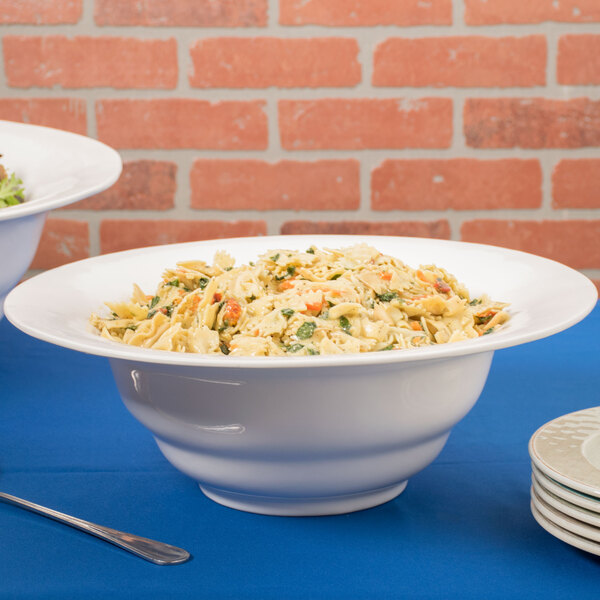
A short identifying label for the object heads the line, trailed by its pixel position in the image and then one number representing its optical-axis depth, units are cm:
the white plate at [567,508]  111
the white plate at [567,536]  112
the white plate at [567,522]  112
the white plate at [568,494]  110
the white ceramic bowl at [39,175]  174
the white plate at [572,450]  113
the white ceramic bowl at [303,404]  113
